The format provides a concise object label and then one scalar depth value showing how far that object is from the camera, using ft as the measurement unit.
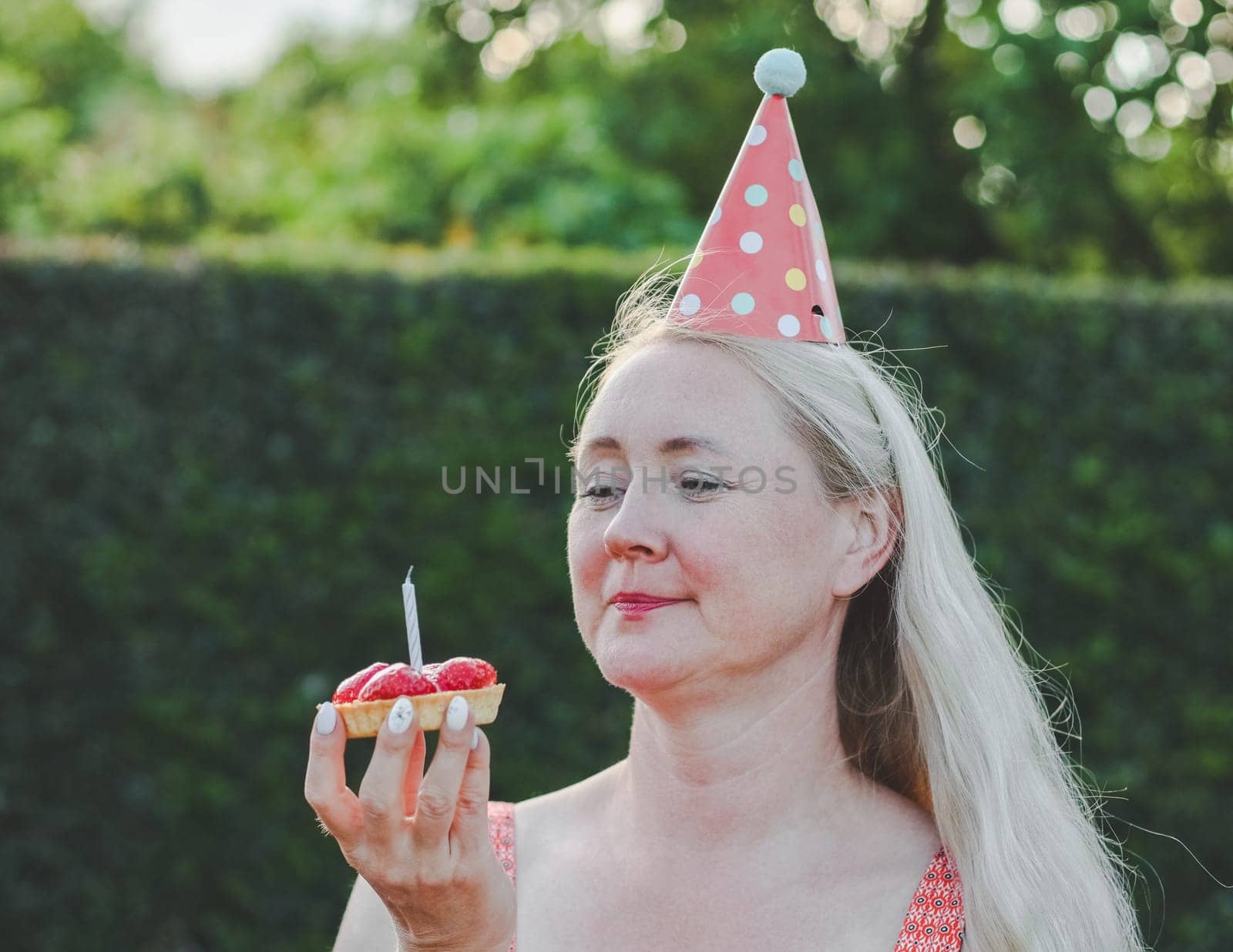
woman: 6.64
